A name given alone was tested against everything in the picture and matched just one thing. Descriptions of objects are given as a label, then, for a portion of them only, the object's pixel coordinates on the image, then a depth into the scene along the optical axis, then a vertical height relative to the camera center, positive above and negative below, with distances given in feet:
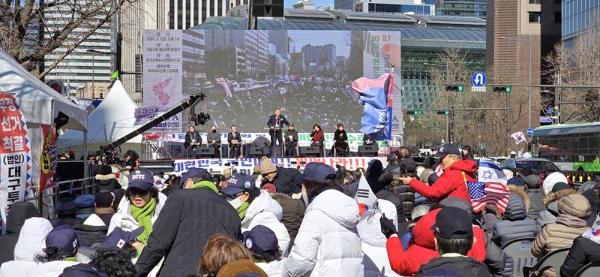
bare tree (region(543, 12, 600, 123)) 190.78 +11.12
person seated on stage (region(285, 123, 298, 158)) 111.55 -1.96
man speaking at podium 110.01 -0.05
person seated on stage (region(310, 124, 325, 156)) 111.34 -1.32
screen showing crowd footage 139.33 +8.07
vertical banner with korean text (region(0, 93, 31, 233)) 41.16 -1.36
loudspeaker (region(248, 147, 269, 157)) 109.50 -2.98
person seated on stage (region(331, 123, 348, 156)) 110.83 -1.95
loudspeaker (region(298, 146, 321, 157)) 110.01 -3.00
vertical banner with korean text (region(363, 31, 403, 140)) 140.97 +10.51
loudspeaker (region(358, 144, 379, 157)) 112.27 -3.05
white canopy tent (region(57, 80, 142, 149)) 120.06 +0.74
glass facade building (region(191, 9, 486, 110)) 462.19 +41.34
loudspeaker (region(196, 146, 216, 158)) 107.96 -2.93
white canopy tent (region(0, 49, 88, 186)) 46.93 +1.33
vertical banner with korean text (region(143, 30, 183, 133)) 142.61 +9.20
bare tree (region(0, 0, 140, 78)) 63.05 +7.12
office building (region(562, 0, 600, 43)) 224.12 +27.39
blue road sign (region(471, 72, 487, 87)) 137.08 +6.83
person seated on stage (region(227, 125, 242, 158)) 113.09 -2.10
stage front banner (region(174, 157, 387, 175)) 96.32 -3.91
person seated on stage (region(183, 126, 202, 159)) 111.34 -1.83
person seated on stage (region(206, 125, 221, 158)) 111.65 -1.84
